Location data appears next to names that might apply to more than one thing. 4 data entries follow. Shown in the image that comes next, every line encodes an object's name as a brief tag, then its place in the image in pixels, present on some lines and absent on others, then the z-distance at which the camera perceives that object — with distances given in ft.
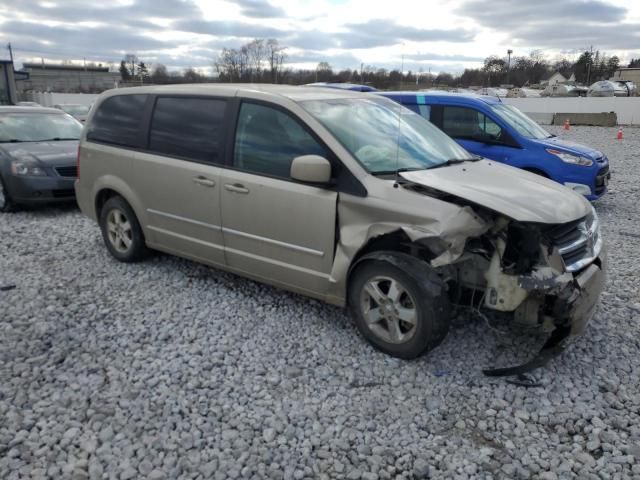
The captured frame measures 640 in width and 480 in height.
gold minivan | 11.27
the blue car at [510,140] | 25.88
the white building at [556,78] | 270.46
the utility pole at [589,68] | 239.64
